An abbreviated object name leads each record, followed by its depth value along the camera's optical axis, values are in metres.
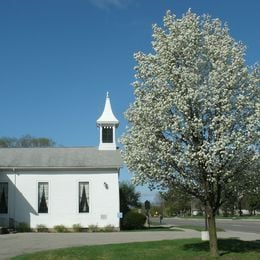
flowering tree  16.52
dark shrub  39.78
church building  36.97
